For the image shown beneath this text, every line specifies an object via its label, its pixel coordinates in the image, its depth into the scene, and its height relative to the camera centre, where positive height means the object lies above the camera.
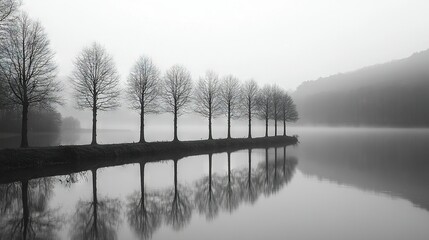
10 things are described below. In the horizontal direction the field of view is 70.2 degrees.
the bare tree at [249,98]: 71.44 +6.51
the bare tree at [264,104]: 75.94 +5.42
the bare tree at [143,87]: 47.56 +6.05
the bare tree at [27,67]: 33.03 +6.57
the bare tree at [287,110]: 82.86 +4.22
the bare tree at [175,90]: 52.50 +6.16
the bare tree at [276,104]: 79.78 +5.57
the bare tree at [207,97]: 59.90 +5.76
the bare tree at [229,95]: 64.56 +6.45
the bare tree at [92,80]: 41.59 +6.35
